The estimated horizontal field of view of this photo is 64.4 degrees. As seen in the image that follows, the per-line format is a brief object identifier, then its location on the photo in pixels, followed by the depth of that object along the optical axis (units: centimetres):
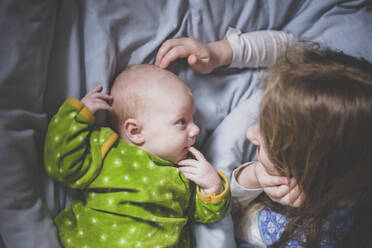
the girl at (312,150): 64
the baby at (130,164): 74
